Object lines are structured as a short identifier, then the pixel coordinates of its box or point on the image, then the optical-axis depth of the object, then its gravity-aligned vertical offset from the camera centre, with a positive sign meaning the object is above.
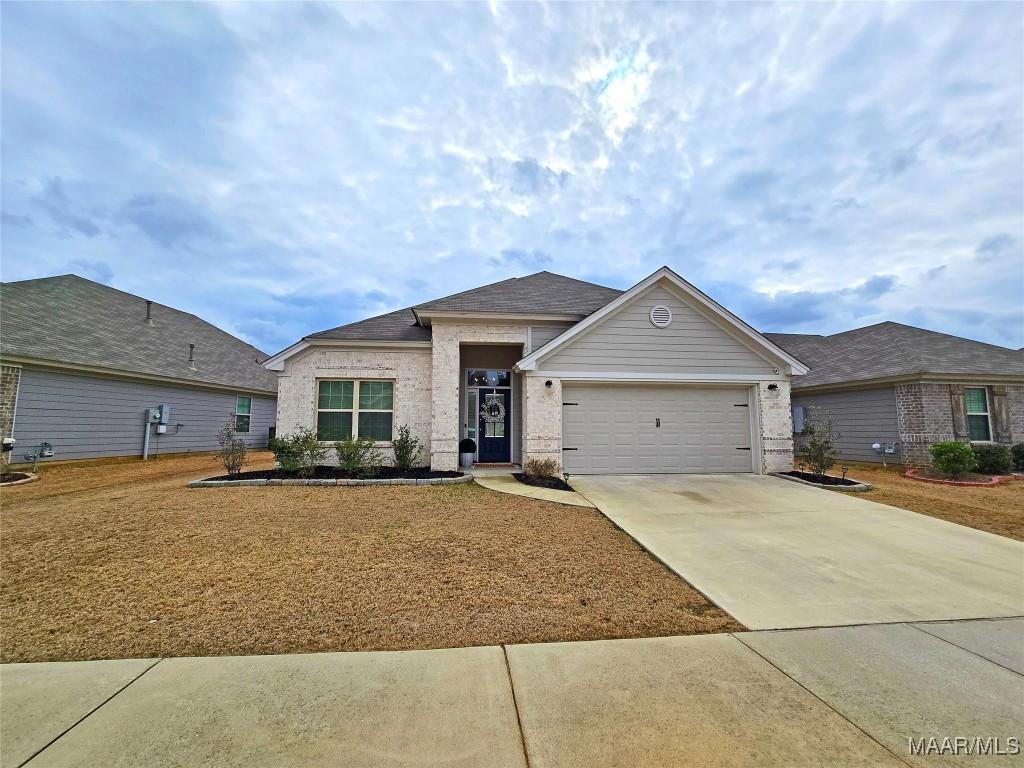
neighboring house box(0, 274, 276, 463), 12.04 +1.41
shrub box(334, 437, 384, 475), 9.79 -0.91
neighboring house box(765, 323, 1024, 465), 12.94 +0.93
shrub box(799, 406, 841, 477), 10.00 -0.70
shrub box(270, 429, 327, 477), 9.70 -0.83
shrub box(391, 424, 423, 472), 10.54 -0.75
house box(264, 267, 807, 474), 10.96 +1.04
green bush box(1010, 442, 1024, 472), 12.22 -0.99
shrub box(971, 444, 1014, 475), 11.38 -1.04
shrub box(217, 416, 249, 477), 9.84 -0.91
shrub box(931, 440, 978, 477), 10.52 -0.92
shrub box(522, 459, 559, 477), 10.17 -1.19
